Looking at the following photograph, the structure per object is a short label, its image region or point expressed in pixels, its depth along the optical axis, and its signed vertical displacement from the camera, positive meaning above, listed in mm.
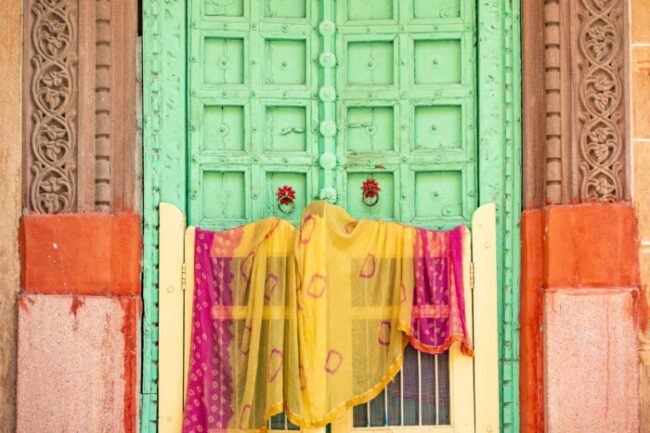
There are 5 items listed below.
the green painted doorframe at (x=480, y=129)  5234 +614
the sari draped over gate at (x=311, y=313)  4992 -437
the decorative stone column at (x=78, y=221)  5000 +76
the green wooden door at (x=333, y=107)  5324 +751
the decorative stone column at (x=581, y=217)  4953 +99
